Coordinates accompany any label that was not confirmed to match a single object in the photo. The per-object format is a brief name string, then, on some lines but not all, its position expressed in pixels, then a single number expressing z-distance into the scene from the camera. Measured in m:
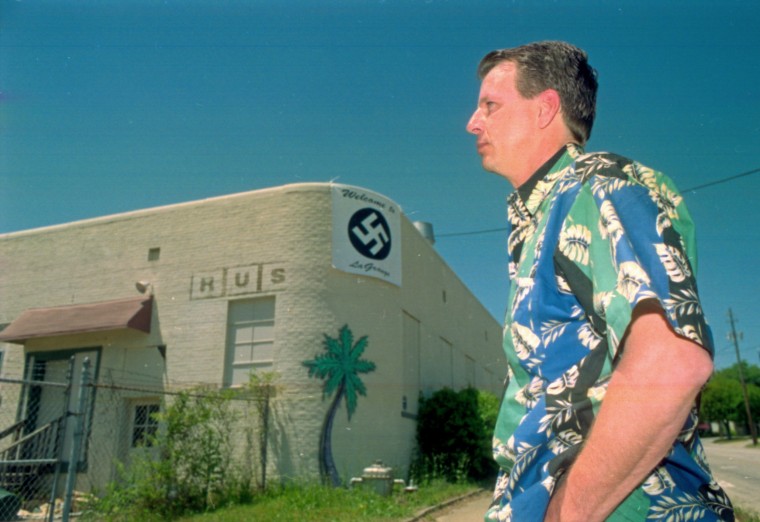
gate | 12.80
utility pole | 38.94
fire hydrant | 11.28
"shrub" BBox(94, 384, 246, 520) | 9.88
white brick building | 12.63
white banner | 13.28
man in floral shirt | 0.99
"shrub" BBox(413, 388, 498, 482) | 14.18
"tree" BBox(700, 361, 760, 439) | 47.50
